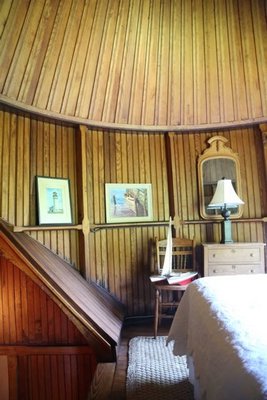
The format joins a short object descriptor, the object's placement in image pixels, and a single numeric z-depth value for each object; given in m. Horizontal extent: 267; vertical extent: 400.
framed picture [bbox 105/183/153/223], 3.85
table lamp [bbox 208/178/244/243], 3.51
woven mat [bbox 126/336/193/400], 2.10
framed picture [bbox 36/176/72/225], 3.43
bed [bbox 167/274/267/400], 0.87
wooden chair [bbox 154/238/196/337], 3.60
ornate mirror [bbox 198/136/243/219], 3.99
